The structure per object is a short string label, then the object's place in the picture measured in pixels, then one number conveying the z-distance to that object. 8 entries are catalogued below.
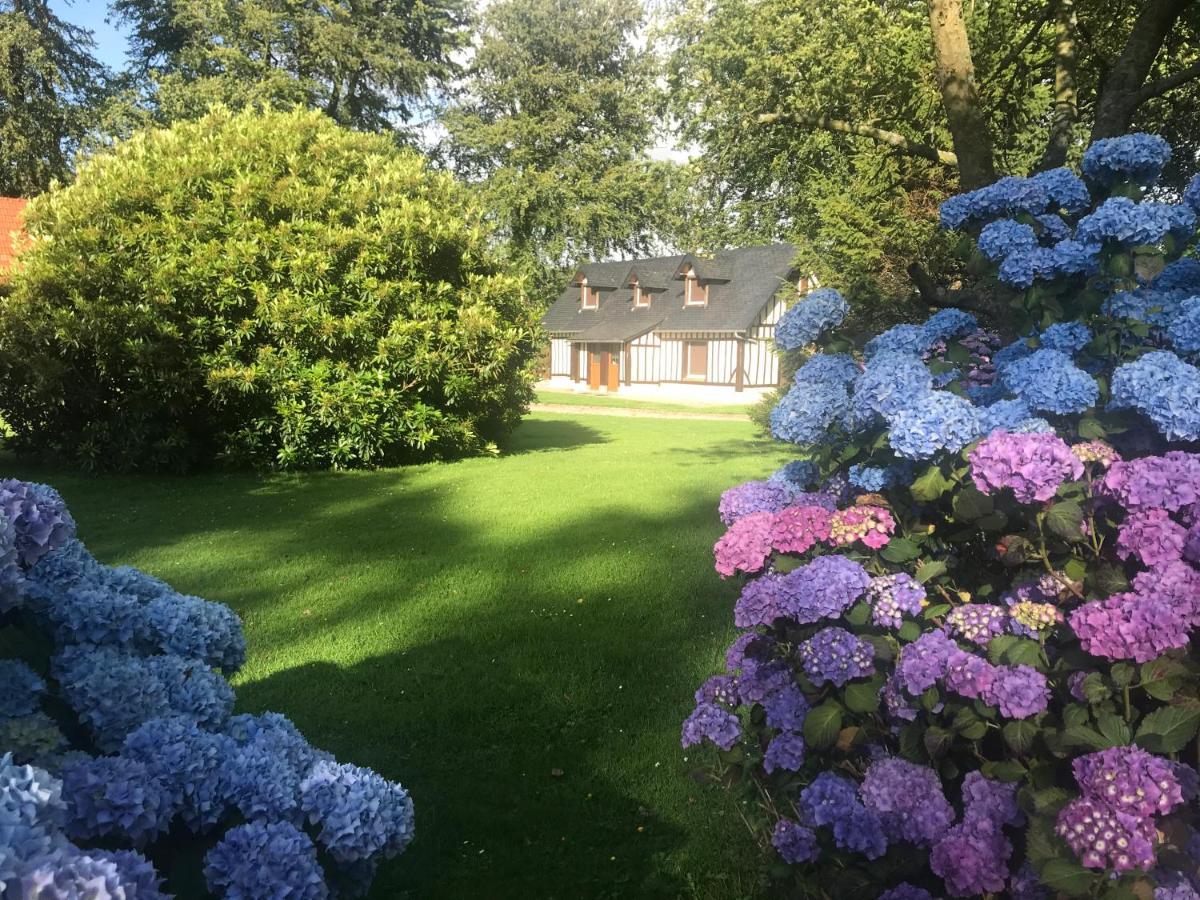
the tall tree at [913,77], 6.42
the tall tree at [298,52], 25.95
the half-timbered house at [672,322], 34.62
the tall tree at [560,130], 36.53
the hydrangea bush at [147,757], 1.47
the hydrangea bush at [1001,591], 1.90
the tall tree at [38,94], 26.17
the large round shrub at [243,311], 11.62
